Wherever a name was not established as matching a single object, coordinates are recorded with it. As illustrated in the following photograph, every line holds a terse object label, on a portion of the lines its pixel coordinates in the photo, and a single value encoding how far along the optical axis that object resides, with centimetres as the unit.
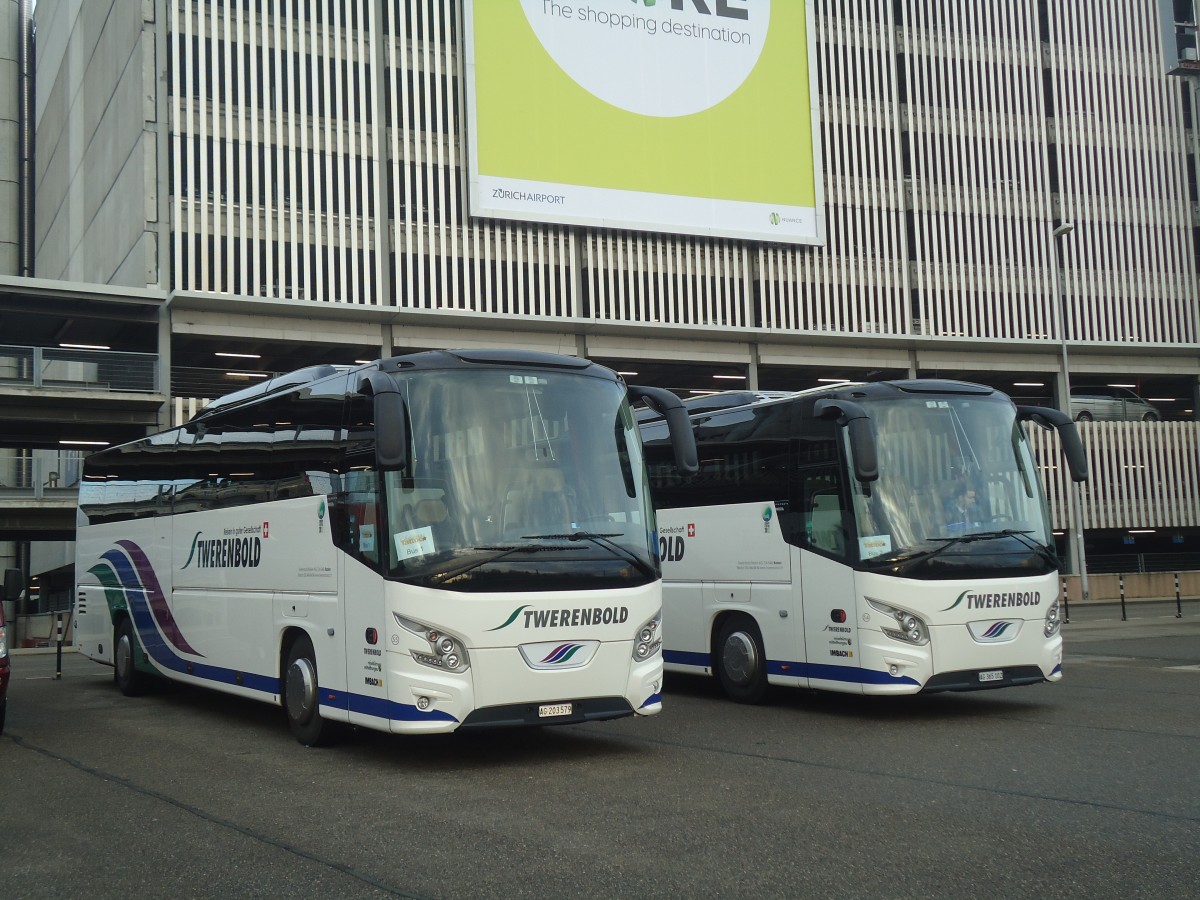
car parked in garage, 4794
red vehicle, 1141
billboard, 3959
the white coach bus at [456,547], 948
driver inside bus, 1229
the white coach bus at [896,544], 1200
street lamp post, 3542
